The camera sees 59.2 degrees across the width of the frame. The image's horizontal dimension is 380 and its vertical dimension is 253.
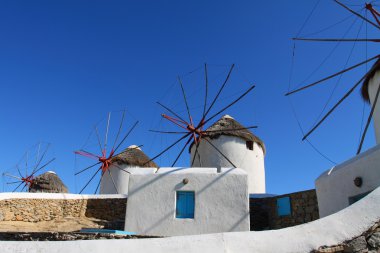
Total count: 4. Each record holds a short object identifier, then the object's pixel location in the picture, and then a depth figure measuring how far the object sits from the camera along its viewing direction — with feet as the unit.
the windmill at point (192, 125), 52.65
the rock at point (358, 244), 9.45
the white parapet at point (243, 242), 9.06
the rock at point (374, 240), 9.69
